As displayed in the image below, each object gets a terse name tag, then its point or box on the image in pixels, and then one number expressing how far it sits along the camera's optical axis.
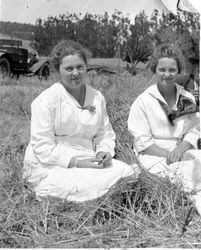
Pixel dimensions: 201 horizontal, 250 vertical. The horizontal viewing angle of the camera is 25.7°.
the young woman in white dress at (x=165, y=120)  2.74
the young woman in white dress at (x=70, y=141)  2.46
